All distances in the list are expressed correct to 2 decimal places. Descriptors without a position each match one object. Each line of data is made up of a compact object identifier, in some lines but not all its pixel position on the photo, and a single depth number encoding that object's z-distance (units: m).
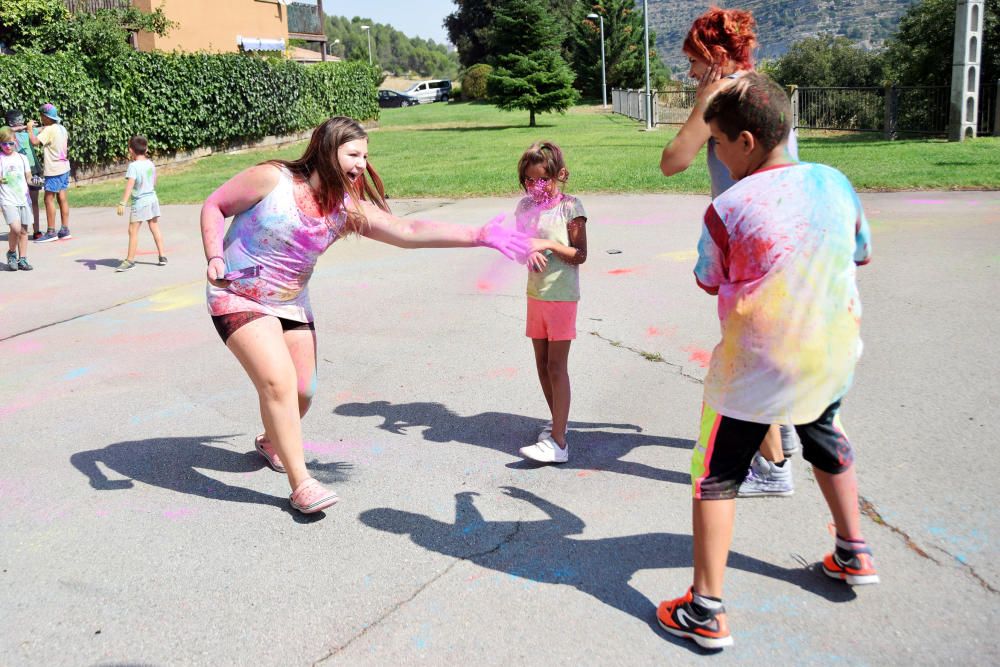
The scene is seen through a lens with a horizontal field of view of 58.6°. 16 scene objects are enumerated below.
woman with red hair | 3.40
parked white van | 68.19
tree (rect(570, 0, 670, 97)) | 58.31
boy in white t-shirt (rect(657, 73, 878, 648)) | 2.57
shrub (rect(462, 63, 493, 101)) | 58.59
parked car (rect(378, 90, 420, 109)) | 65.38
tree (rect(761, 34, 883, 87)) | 52.09
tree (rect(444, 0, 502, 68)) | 68.38
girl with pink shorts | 4.07
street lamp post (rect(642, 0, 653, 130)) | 30.26
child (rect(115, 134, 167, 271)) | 9.64
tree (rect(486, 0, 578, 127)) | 33.16
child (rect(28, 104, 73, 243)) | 11.90
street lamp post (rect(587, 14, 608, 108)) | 52.87
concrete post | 20.75
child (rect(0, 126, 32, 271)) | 10.00
